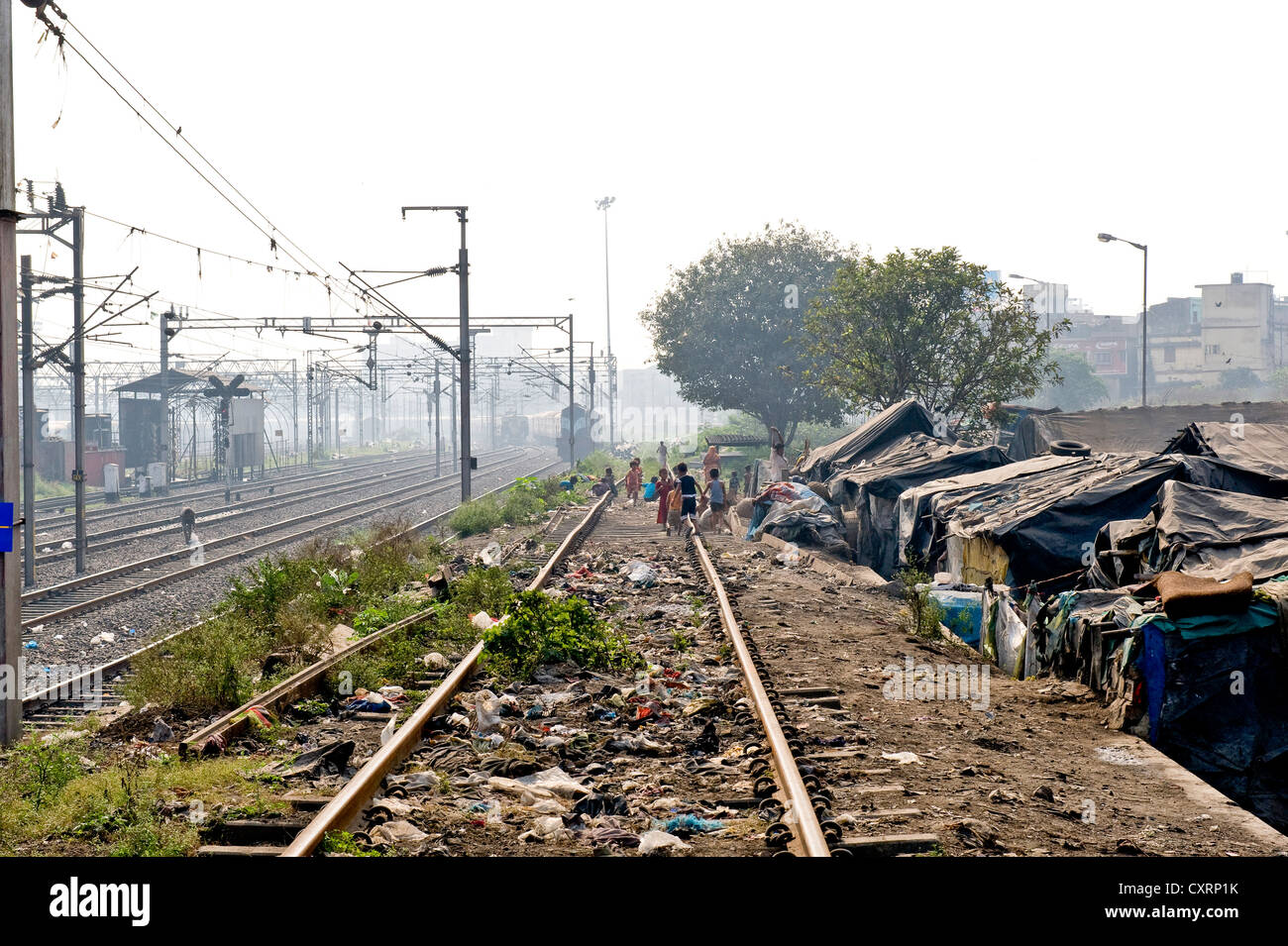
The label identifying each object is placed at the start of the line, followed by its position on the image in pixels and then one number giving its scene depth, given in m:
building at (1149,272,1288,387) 90.00
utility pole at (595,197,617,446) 72.01
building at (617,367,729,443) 150.25
